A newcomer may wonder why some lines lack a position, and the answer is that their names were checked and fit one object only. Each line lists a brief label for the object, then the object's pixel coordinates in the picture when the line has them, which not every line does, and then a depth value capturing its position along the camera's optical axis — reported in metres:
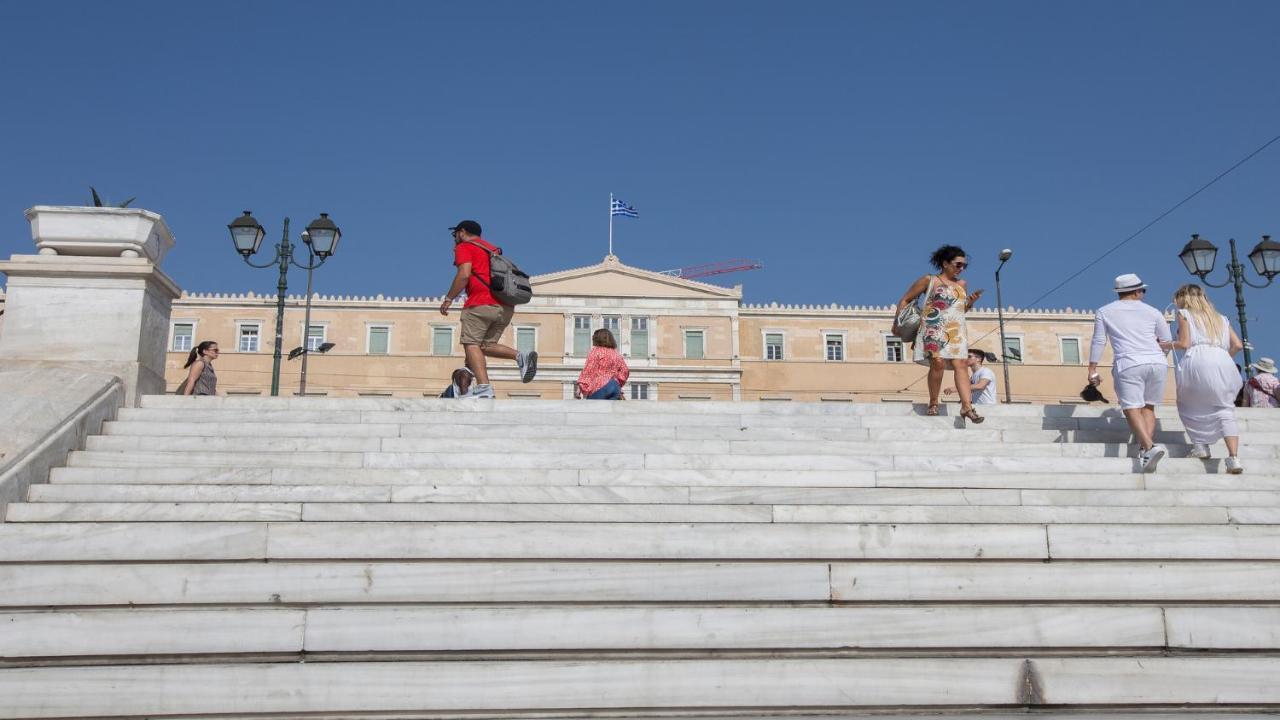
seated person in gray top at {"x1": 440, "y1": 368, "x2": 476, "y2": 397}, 11.64
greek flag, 58.38
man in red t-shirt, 9.60
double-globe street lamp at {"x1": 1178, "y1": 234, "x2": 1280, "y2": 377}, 15.84
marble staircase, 4.33
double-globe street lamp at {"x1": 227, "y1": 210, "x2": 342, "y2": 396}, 16.84
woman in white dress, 7.42
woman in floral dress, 8.94
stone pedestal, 8.55
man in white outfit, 7.57
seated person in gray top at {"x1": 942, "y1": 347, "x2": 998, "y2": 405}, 11.62
